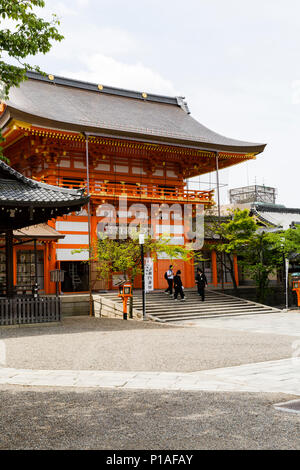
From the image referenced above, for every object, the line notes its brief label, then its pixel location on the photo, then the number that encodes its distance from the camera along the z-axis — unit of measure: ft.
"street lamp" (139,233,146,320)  55.62
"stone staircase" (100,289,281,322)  60.54
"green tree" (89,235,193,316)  59.52
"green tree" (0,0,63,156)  22.33
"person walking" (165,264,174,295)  72.54
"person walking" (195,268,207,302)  70.29
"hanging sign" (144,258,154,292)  58.18
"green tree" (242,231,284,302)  75.40
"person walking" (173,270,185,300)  67.87
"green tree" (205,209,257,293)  74.35
